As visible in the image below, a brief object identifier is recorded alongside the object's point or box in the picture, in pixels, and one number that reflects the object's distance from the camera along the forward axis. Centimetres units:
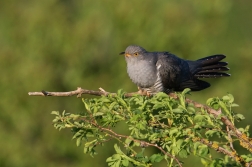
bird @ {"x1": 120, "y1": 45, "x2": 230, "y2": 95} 1156
